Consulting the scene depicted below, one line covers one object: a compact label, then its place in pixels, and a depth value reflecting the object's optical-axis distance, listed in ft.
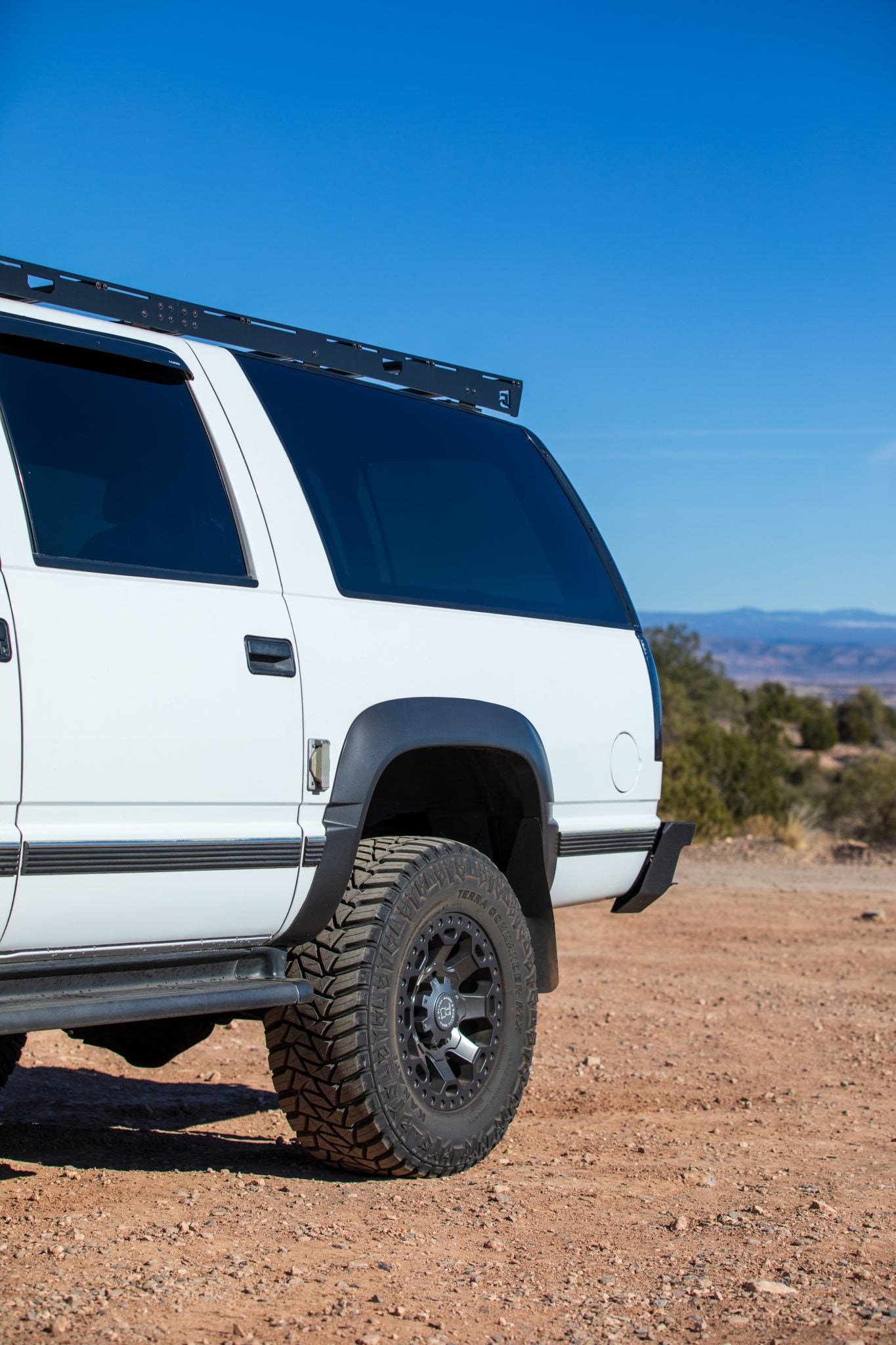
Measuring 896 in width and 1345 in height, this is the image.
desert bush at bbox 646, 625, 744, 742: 152.87
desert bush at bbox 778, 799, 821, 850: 62.23
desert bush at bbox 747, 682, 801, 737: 193.88
